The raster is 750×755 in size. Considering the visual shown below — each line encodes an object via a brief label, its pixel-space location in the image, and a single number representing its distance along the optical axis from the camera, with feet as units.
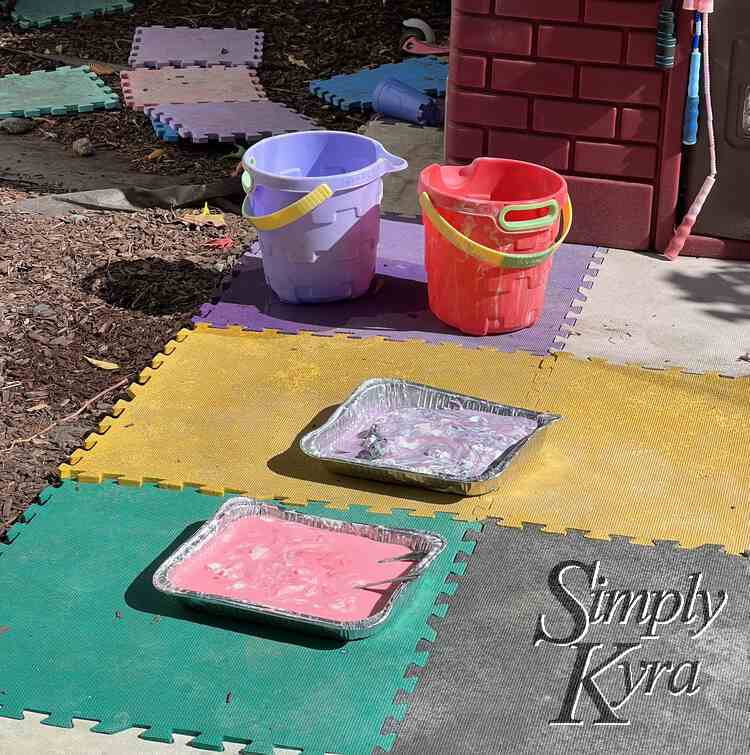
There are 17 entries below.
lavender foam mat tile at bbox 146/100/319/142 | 23.29
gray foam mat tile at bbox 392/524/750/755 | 10.14
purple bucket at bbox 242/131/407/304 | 16.20
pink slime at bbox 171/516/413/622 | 11.39
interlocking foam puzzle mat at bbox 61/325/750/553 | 12.96
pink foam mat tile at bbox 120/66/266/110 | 25.28
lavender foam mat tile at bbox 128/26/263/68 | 27.53
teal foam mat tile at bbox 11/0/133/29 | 30.58
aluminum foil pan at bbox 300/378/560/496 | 12.98
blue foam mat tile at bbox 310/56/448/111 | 25.21
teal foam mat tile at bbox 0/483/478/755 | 10.31
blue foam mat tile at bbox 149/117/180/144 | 23.70
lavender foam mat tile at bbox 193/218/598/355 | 16.47
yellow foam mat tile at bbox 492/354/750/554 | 12.72
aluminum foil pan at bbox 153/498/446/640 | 10.96
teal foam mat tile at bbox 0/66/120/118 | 25.03
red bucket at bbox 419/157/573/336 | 15.52
